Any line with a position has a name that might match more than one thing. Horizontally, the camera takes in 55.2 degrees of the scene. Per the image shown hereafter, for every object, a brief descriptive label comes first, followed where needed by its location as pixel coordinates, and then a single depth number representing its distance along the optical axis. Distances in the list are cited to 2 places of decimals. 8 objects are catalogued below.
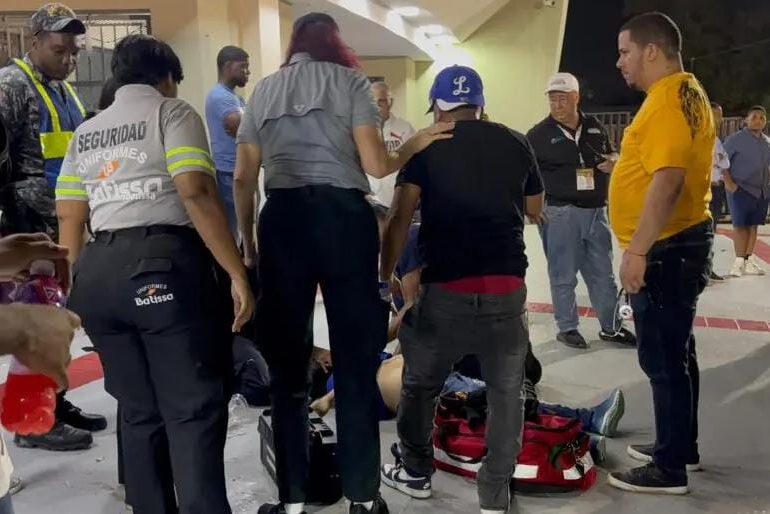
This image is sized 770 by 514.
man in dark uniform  2.89
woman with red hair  2.17
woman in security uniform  1.98
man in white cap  4.48
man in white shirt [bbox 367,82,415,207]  4.34
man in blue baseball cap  2.24
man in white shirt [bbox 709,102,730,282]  6.71
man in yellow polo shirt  2.40
